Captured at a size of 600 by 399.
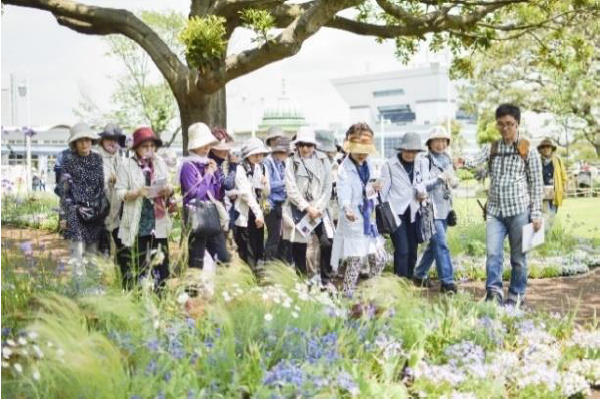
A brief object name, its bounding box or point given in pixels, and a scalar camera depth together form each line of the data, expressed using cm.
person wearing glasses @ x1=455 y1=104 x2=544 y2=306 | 714
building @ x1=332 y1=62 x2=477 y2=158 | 13612
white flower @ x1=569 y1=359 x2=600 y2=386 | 515
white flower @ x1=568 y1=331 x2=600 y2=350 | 544
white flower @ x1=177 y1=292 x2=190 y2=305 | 435
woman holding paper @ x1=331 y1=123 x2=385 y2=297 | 724
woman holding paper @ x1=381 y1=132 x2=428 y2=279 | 849
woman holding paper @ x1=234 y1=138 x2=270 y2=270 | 840
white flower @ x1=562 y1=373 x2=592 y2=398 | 487
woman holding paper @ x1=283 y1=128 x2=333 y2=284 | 809
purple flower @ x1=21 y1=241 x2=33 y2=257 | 554
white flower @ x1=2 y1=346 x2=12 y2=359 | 327
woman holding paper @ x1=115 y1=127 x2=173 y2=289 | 694
